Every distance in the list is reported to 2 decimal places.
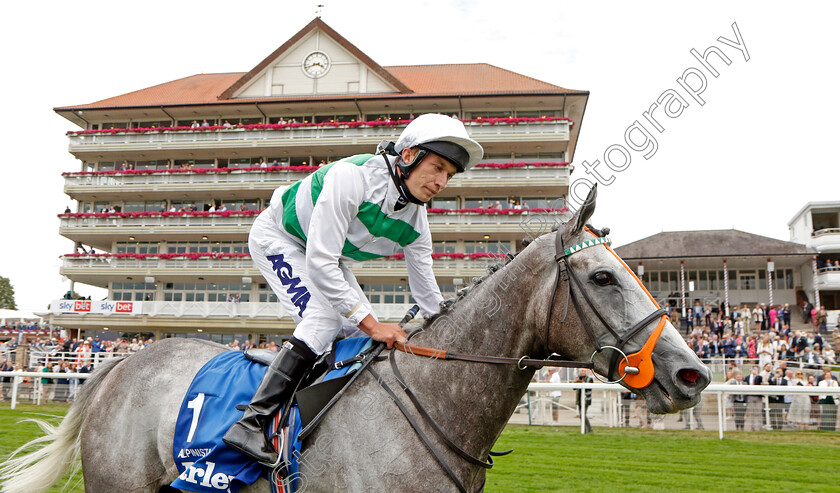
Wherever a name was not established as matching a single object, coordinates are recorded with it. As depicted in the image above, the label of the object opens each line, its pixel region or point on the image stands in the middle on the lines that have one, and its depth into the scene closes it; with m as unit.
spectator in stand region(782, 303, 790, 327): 25.56
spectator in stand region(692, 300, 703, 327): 26.38
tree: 65.44
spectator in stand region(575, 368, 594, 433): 11.81
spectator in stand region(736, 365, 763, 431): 11.34
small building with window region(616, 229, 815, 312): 38.09
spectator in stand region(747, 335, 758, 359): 18.00
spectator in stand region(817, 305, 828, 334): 27.17
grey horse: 2.43
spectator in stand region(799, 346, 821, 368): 15.08
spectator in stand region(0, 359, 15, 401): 15.81
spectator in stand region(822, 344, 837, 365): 16.28
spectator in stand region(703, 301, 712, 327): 26.12
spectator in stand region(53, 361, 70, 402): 14.69
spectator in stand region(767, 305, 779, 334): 24.67
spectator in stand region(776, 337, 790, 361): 17.04
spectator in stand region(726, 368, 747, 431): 11.45
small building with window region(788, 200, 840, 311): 37.22
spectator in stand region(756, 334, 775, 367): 16.52
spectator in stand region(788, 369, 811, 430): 11.19
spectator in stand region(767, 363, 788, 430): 11.32
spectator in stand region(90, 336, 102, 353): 23.99
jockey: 2.72
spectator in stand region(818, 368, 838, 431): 11.10
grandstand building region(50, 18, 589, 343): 35.00
